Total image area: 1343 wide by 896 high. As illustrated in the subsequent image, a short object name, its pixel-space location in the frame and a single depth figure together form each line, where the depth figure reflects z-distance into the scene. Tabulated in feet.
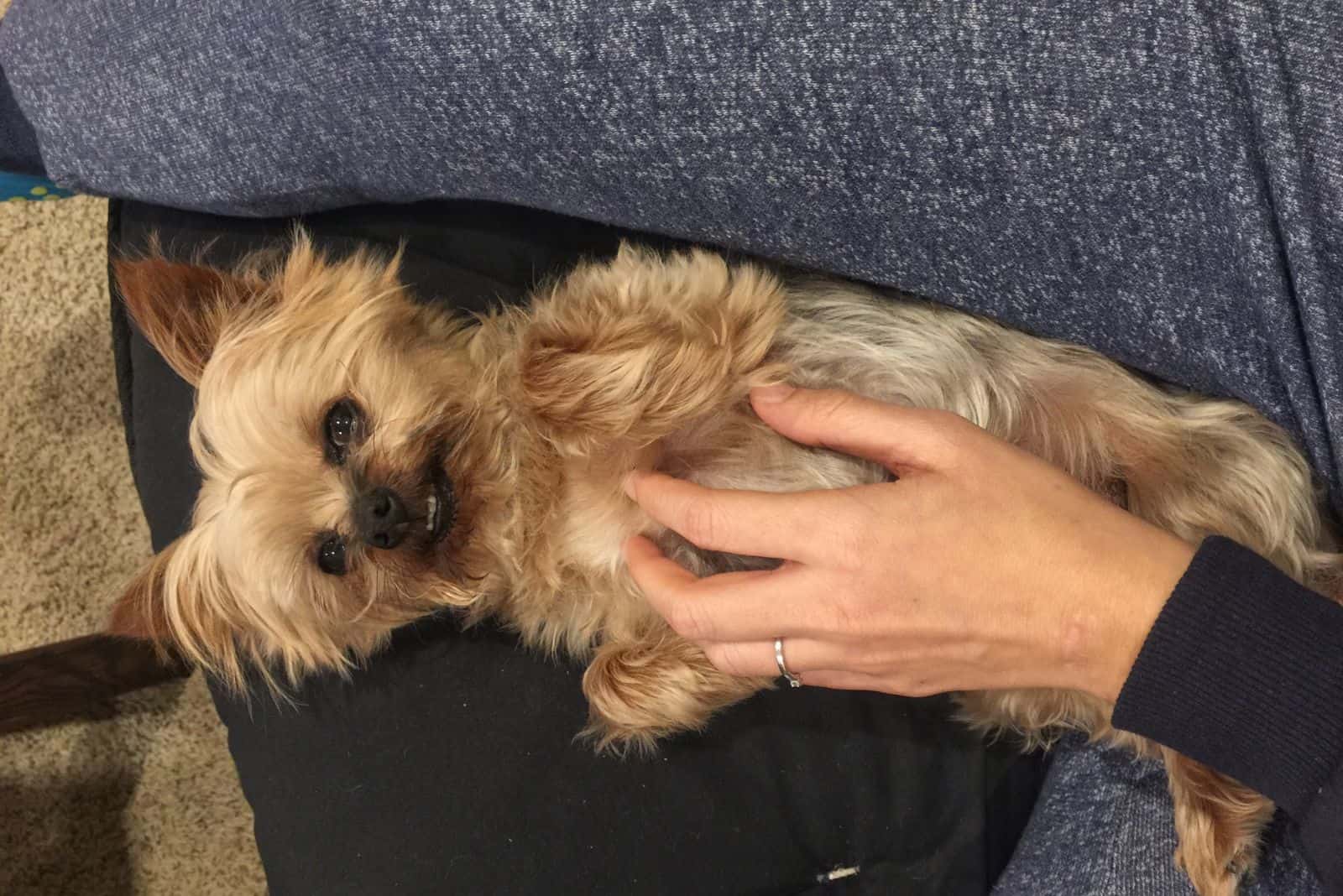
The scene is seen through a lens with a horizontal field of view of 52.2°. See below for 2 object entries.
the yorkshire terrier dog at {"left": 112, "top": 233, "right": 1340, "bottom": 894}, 1.46
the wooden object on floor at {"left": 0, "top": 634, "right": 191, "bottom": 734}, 1.97
